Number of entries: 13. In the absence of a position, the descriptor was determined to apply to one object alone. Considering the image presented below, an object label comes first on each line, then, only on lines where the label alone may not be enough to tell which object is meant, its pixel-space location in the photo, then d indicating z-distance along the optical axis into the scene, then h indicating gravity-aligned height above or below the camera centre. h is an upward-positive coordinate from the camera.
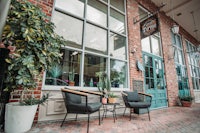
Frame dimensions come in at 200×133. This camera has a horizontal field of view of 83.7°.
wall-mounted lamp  5.78 +1.62
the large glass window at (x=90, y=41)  2.93 +1.28
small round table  2.93 -0.73
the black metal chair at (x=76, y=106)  2.04 -0.44
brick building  2.83 +1.09
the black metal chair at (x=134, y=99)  2.74 -0.47
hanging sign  3.47 +1.88
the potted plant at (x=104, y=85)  2.83 -0.06
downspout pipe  0.56 +0.36
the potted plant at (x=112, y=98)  2.76 -0.38
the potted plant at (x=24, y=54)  1.57 +0.42
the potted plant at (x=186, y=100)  5.02 -0.78
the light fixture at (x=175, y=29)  4.54 +2.20
